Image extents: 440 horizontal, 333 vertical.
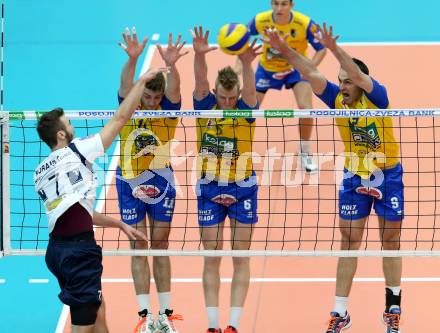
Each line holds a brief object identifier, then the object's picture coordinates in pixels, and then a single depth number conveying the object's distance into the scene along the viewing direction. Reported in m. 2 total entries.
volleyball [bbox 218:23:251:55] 21.09
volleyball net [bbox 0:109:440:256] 17.05
